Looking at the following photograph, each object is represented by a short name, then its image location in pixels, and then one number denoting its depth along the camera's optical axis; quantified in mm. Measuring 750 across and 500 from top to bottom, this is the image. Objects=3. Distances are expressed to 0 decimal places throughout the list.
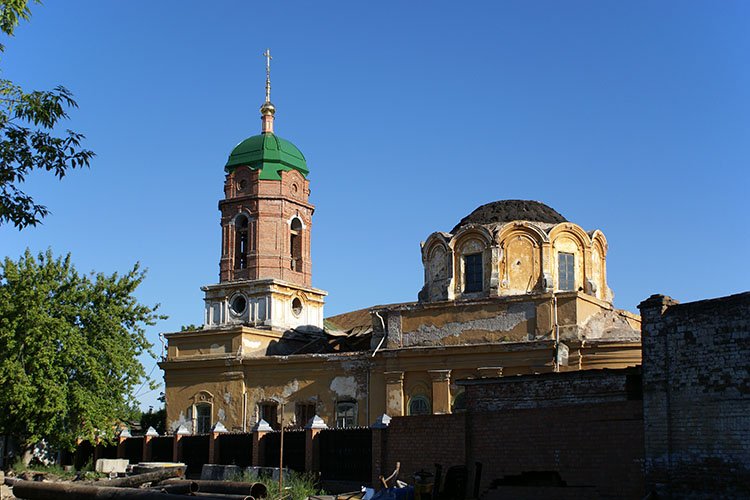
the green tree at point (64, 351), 31047
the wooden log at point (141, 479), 22734
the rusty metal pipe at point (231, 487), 21000
